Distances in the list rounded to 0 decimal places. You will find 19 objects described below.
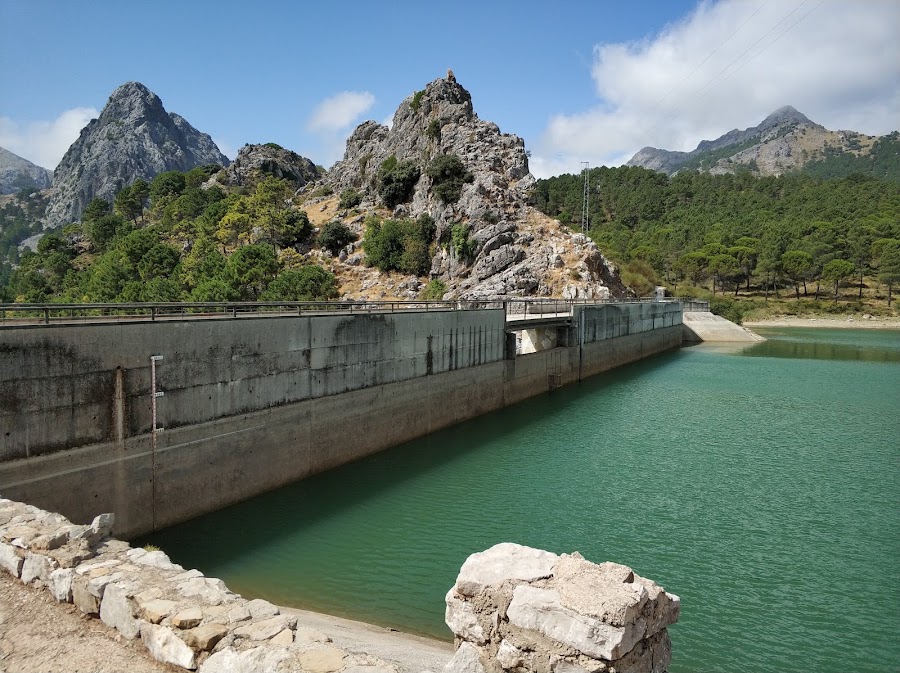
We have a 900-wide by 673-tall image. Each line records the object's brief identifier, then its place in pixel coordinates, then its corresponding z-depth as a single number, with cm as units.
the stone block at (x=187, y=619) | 644
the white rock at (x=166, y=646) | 619
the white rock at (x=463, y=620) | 631
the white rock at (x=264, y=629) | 634
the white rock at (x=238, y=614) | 668
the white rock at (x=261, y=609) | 687
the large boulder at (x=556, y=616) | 561
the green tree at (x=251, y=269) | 5725
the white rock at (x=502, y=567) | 633
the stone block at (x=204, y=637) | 618
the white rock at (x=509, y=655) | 597
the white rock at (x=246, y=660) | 578
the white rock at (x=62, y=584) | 742
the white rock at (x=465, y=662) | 587
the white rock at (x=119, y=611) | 678
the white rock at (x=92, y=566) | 759
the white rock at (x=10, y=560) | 798
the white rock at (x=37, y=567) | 771
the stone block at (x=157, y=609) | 659
